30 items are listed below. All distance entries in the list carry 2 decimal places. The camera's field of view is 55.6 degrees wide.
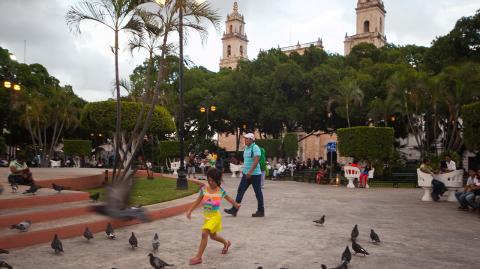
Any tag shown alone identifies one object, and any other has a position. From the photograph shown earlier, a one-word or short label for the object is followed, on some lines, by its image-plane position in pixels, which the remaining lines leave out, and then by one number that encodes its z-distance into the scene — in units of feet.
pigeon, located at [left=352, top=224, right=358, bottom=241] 20.63
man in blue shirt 28.96
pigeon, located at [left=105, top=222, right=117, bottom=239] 21.94
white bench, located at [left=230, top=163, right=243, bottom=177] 89.35
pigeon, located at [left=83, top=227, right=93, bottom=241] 20.94
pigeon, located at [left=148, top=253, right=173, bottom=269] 15.41
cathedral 217.97
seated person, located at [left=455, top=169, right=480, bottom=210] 34.81
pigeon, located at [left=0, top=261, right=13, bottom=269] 15.28
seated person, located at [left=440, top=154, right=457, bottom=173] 43.41
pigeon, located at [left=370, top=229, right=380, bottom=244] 21.07
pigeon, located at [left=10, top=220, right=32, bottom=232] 20.29
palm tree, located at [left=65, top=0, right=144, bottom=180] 37.22
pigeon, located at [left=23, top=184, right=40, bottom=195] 28.37
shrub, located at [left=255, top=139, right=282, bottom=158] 108.68
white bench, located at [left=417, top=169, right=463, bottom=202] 41.68
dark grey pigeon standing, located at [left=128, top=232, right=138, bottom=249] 19.43
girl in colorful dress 17.62
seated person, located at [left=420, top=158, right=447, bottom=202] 43.27
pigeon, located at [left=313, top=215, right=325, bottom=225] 25.98
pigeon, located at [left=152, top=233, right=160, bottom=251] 19.13
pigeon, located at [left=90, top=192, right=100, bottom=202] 29.32
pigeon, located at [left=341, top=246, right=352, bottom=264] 16.63
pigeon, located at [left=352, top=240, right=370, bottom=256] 18.39
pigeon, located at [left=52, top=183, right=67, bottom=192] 29.69
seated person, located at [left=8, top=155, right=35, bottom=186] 32.10
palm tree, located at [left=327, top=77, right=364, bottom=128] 98.74
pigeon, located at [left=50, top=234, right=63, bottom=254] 18.40
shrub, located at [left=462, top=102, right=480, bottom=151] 38.01
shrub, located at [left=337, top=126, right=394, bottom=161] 70.59
